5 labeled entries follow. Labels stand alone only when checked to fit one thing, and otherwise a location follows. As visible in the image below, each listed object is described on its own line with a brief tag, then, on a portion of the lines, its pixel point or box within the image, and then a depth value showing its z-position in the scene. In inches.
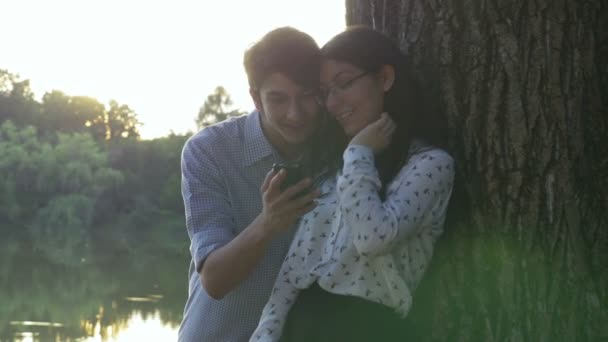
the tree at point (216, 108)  2012.8
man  98.0
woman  82.8
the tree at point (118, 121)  2133.4
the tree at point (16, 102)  1879.9
